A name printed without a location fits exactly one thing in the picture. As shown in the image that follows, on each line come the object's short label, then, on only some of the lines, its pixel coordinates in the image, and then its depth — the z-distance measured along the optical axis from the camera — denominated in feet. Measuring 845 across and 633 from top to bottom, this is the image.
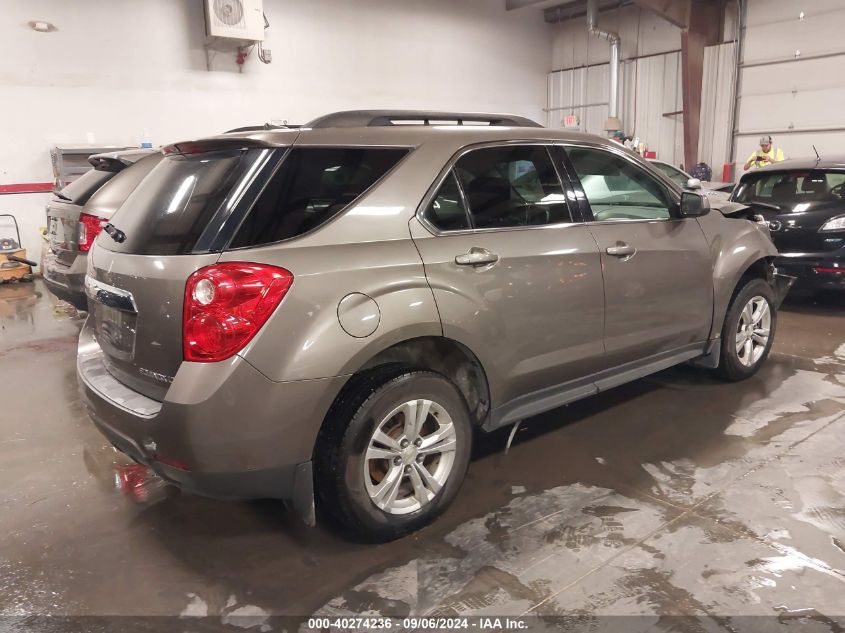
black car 18.45
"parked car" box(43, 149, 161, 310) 15.58
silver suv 6.82
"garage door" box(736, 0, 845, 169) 34.81
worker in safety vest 33.06
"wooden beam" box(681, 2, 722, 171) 38.99
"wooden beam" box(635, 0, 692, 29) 37.32
